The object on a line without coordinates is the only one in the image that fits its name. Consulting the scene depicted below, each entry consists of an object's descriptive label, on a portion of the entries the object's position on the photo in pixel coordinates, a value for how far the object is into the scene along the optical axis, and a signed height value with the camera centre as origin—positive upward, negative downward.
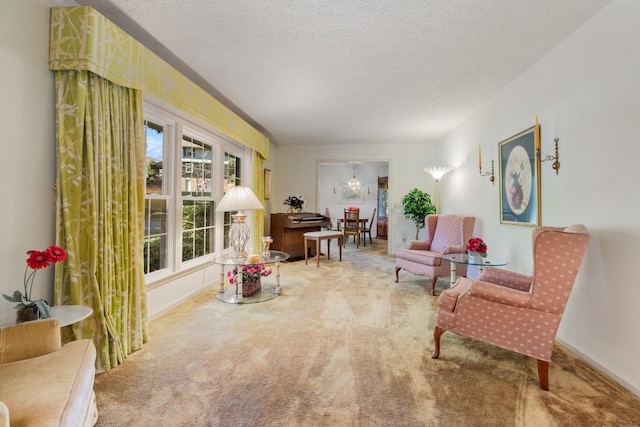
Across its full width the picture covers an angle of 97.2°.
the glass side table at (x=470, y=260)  2.38 -0.42
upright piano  5.28 -0.33
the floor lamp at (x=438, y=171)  5.07 +0.77
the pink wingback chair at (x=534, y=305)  1.62 -0.57
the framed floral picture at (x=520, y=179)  2.60 +0.35
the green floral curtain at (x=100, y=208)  1.71 +0.03
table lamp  3.14 +0.07
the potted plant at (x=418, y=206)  5.49 +0.15
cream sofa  0.90 -0.62
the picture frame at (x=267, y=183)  5.68 +0.61
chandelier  9.31 +0.98
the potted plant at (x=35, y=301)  1.41 -0.45
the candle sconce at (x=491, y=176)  3.40 +0.47
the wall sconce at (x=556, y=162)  2.32 +0.43
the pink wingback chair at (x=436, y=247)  3.50 -0.44
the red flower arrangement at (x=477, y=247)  2.72 -0.33
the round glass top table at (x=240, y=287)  3.05 -0.86
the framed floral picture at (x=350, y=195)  9.39 +0.61
